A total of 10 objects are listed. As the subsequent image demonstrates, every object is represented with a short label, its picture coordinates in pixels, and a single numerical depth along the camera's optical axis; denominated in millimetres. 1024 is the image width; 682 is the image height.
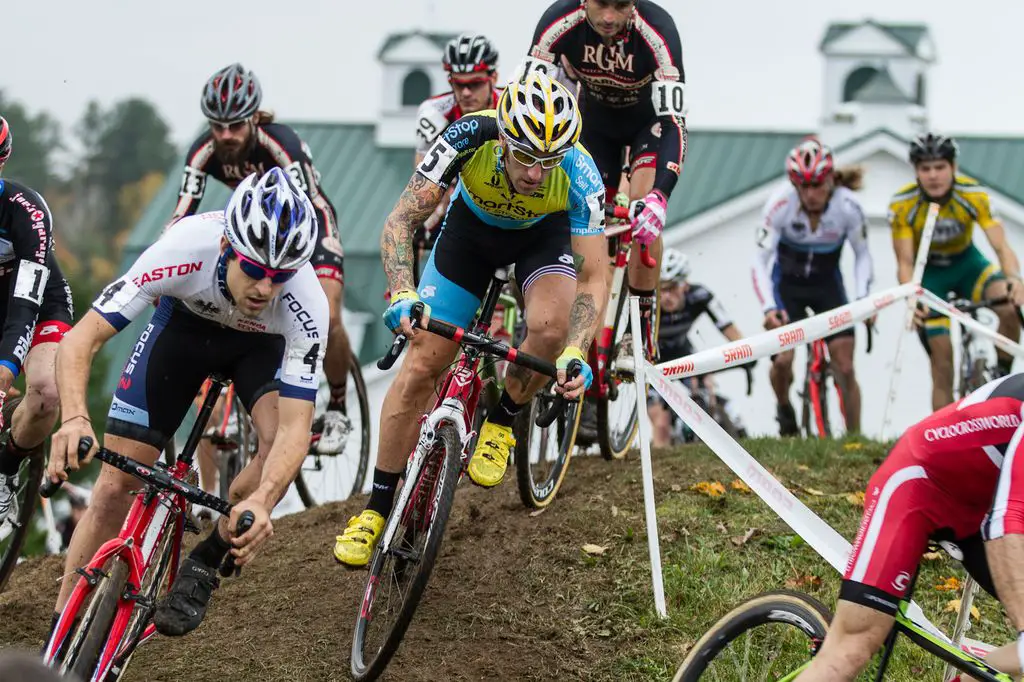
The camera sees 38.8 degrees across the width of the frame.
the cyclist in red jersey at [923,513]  4754
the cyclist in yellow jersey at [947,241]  11734
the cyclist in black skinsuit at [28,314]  7566
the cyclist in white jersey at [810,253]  12039
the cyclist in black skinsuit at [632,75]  8477
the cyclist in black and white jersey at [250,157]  9203
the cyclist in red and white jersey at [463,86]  10023
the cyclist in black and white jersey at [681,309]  14234
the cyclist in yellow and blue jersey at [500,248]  6764
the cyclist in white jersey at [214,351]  5816
